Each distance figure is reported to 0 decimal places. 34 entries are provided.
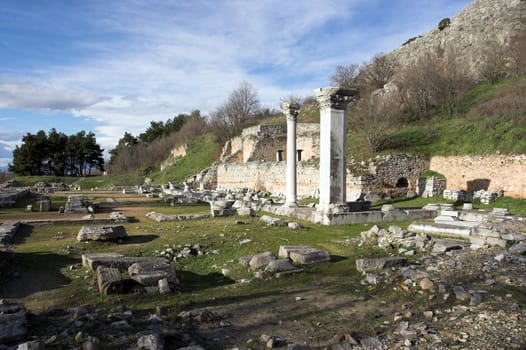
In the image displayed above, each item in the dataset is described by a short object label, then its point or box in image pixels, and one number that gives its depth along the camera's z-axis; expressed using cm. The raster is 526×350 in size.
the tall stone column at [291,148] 1859
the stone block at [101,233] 1117
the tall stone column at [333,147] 1443
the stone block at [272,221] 1388
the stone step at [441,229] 1116
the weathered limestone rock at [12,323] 443
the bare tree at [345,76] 4444
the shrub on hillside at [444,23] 5125
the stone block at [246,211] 1708
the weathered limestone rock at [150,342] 421
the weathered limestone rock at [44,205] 1968
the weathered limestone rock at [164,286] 678
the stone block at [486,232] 948
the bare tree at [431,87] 3195
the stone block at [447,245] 893
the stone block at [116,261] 802
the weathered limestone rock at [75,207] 1888
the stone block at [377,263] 782
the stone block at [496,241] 902
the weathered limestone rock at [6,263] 800
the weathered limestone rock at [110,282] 664
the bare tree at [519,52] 3078
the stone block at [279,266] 790
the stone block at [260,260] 839
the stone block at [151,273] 702
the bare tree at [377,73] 4231
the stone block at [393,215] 1460
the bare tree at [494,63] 3347
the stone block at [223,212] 1719
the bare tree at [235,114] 4700
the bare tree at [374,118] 2562
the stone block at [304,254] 866
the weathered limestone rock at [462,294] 579
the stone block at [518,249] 808
